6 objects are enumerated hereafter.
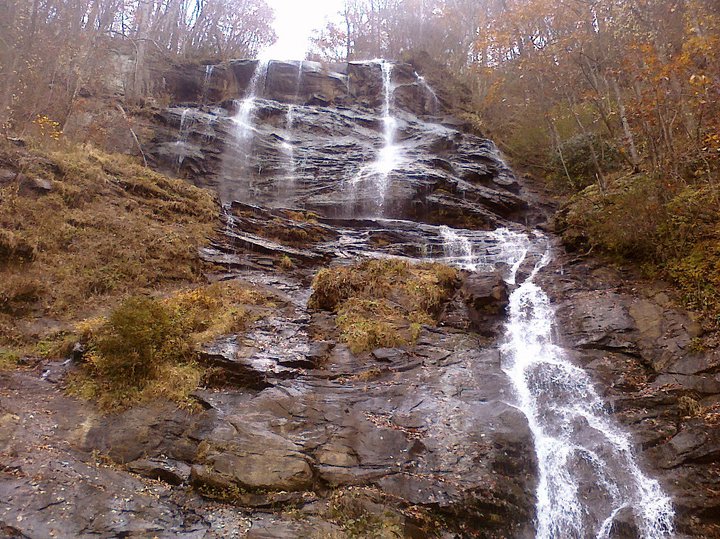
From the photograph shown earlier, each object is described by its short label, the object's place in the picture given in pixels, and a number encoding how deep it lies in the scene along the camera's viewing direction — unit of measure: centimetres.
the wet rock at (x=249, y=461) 625
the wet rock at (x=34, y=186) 1147
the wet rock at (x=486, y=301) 1044
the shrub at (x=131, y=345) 764
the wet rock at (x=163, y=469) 631
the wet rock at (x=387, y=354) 912
